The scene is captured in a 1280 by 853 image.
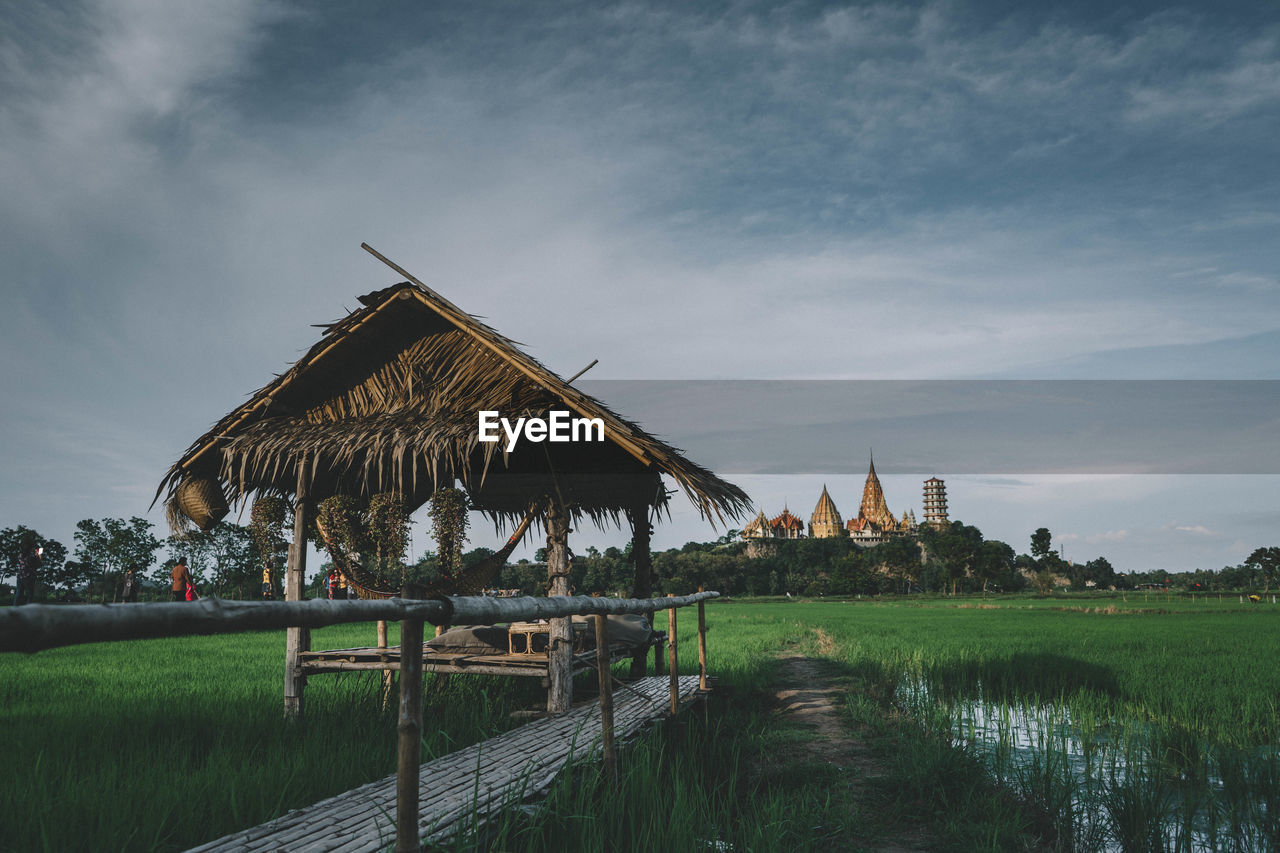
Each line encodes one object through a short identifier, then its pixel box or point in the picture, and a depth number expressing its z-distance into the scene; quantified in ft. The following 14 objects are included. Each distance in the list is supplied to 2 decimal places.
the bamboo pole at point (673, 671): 17.97
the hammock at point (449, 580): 20.89
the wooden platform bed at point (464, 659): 21.13
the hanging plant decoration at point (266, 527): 23.79
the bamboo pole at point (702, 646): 23.80
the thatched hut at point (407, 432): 21.09
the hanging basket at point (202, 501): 24.50
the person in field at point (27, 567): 47.09
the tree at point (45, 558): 190.90
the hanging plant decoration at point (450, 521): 22.00
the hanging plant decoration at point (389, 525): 22.62
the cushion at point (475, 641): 24.40
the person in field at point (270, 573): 24.43
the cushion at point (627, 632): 25.96
